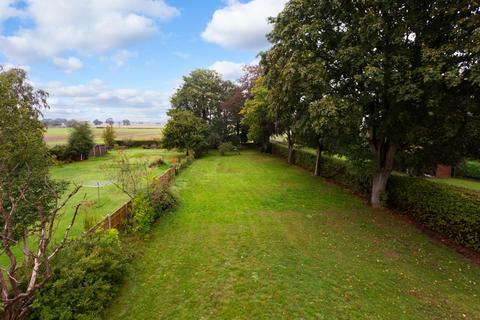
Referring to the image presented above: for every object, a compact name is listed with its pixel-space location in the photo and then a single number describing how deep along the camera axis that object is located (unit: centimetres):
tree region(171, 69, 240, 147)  3738
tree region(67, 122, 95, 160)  2886
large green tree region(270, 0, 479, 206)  739
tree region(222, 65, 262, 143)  3281
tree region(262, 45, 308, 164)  1050
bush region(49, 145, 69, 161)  2798
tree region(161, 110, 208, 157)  2912
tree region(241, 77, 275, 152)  2486
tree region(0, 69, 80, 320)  552
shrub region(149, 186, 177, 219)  1034
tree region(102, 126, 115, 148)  3847
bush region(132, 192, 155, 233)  897
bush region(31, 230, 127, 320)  470
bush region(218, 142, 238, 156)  3300
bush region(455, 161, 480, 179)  1814
